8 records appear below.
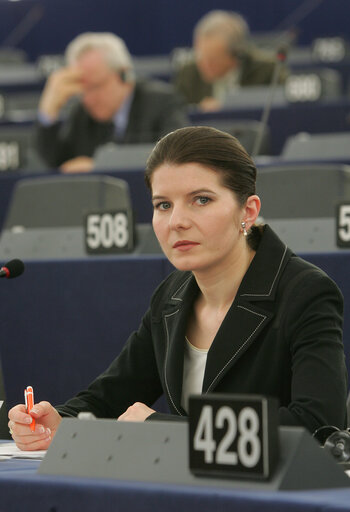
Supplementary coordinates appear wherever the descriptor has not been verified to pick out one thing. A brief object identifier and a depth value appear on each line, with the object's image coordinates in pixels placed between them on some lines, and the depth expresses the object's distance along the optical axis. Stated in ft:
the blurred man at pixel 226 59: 52.44
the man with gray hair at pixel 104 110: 39.75
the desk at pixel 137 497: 8.70
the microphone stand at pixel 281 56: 29.40
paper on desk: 13.34
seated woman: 13.80
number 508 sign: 25.08
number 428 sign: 9.29
